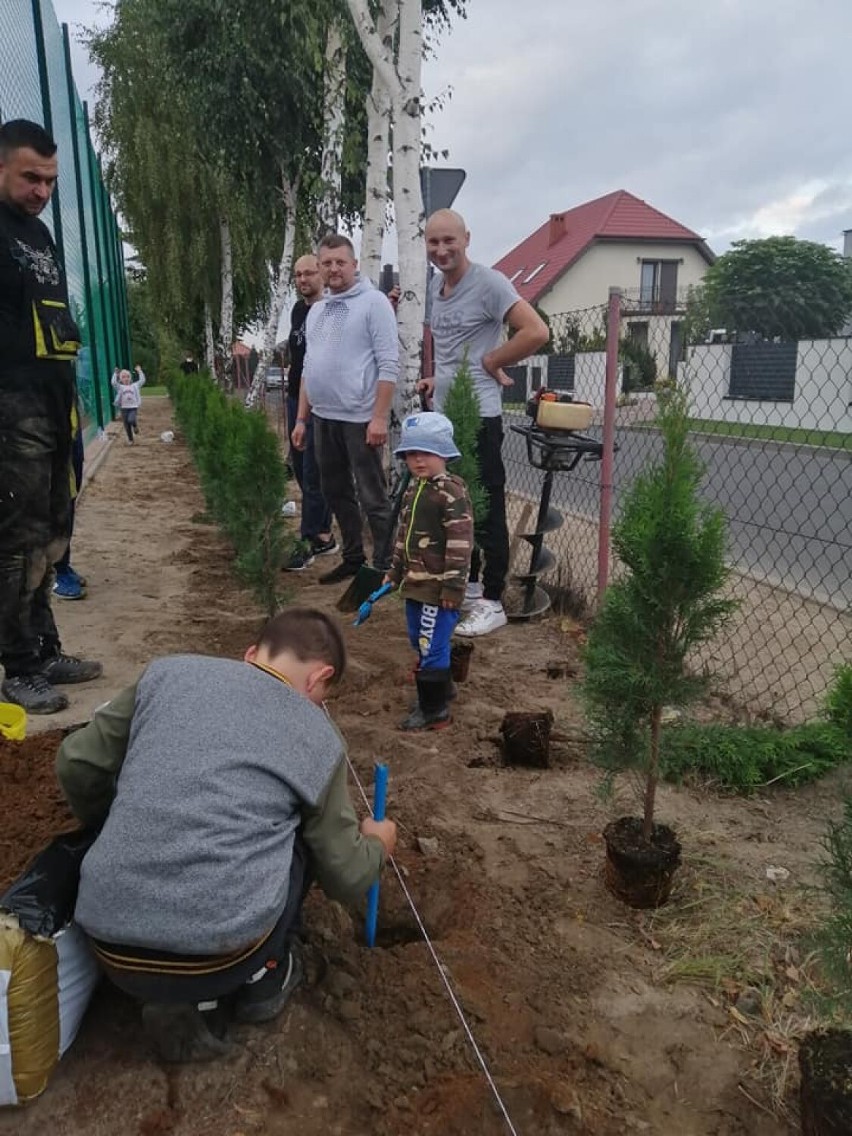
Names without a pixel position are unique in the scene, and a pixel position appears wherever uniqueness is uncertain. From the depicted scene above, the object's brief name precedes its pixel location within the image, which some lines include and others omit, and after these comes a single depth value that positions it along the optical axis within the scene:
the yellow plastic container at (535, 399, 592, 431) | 4.79
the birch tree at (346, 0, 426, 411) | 5.75
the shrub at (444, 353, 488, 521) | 4.52
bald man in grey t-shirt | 4.46
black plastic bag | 1.78
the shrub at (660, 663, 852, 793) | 3.20
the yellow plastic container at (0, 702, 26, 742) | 2.95
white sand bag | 1.71
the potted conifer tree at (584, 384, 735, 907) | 2.31
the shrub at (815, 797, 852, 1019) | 1.73
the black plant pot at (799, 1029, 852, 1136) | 1.56
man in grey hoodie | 5.31
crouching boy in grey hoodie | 1.67
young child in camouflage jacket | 3.51
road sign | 6.36
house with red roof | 39.19
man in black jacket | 3.41
